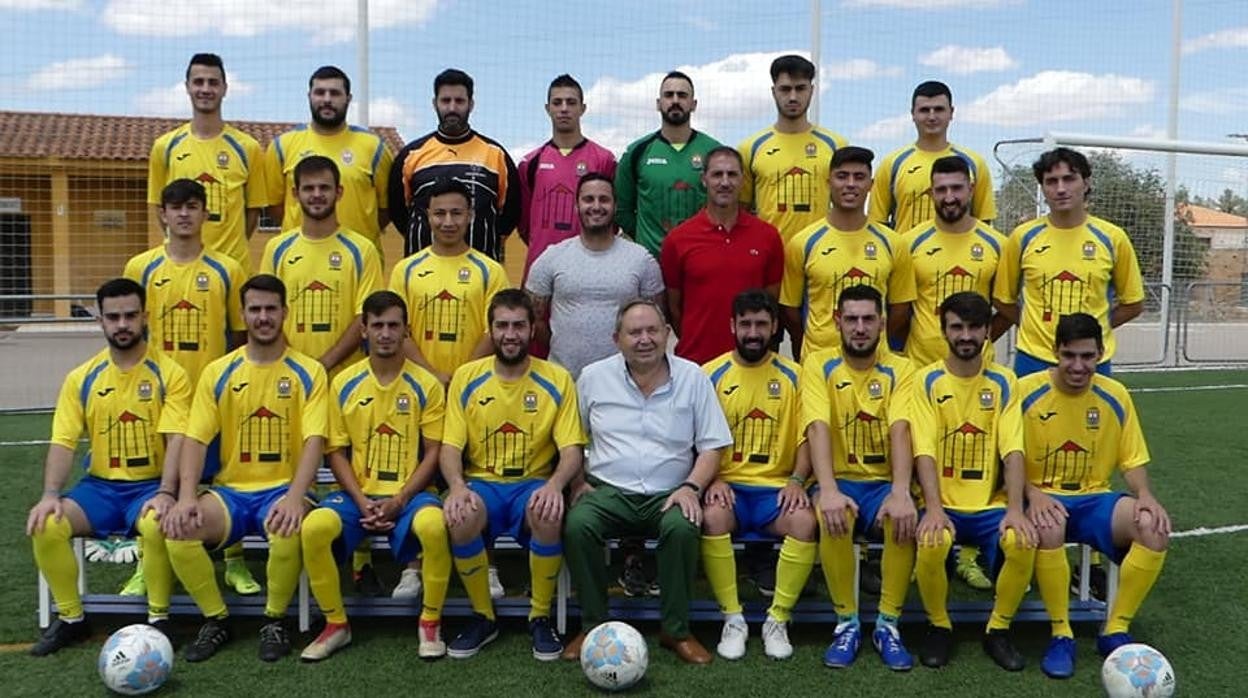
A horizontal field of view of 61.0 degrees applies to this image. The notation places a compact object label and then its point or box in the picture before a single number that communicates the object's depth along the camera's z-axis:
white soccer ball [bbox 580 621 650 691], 3.44
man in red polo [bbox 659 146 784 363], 4.64
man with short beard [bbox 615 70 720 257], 5.14
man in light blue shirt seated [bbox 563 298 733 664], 3.85
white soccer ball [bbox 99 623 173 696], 3.39
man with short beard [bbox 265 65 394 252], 5.05
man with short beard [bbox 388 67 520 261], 5.11
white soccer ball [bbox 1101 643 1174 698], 3.25
